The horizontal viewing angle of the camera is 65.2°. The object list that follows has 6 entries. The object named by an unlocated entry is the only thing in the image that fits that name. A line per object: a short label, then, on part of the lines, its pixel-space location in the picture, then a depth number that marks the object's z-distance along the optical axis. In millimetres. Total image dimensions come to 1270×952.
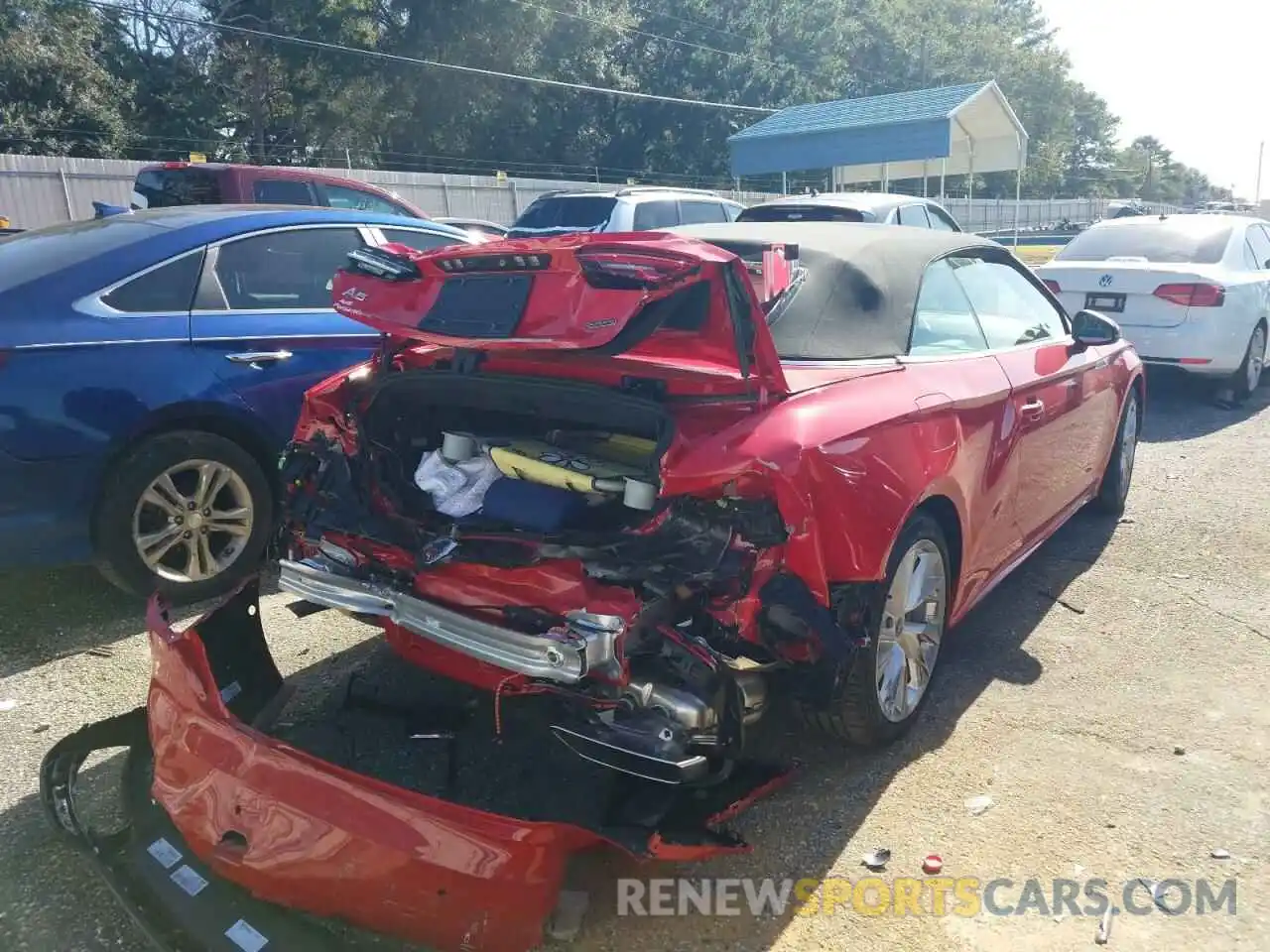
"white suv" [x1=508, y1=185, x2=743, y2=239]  11104
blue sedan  3701
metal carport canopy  21938
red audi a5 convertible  2135
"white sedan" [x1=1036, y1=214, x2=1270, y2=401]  7746
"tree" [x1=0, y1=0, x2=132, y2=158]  24297
